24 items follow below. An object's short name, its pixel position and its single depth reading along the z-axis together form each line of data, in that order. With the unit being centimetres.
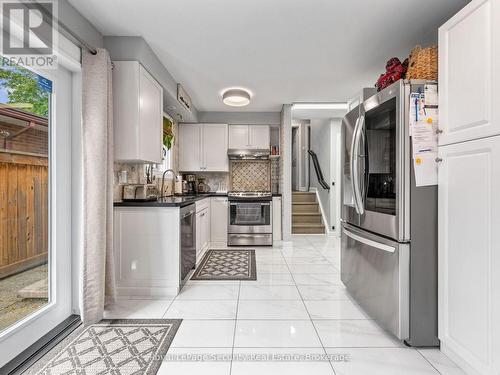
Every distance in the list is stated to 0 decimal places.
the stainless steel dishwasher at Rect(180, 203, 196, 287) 278
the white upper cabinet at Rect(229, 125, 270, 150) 529
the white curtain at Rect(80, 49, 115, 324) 214
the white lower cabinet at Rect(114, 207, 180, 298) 261
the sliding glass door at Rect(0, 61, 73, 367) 169
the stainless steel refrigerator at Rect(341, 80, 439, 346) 178
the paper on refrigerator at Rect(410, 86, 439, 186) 175
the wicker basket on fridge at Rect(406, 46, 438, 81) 183
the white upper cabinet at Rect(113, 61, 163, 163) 253
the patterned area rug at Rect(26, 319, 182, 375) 159
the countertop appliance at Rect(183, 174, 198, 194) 525
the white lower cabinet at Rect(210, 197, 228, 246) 491
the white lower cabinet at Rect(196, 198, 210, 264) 381
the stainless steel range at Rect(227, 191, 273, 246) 488
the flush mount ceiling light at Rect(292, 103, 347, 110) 473
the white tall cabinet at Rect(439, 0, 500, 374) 136
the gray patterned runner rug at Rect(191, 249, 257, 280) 324
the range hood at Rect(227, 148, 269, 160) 529
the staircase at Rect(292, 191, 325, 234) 607
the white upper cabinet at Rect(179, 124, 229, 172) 522
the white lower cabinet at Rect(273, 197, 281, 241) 499
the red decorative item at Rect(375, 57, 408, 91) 208
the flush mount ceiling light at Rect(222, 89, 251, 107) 396
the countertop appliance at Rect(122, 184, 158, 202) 285
